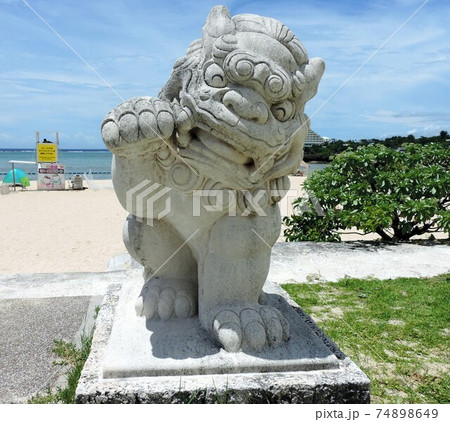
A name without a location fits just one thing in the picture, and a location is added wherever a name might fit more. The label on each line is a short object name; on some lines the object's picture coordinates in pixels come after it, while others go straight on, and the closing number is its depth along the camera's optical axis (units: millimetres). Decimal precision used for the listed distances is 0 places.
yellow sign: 15344
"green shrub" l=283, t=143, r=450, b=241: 5270
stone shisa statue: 1553
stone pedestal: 1570
